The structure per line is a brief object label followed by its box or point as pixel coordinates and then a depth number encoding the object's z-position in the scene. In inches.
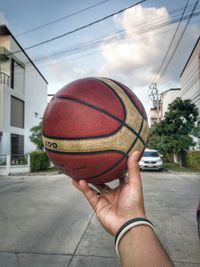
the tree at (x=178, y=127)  555.7
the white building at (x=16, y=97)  531.7
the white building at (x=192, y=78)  613.2
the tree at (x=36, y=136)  560.4
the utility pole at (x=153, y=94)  980.5
